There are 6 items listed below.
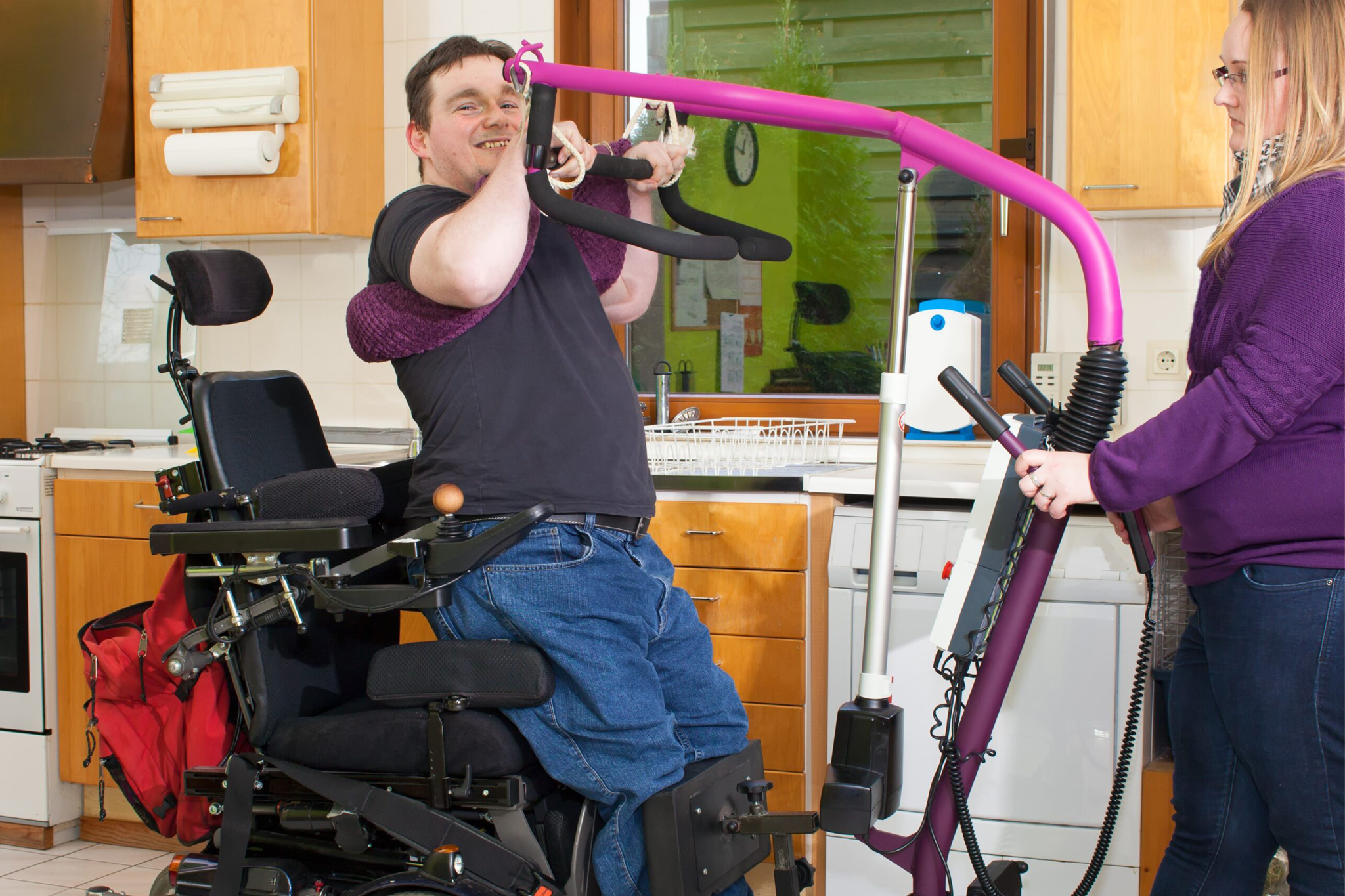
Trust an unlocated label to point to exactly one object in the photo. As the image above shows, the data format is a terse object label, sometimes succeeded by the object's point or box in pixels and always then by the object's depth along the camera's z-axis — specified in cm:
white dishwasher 208
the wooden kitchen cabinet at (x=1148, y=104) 234
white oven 274
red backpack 157
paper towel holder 282
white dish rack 247
